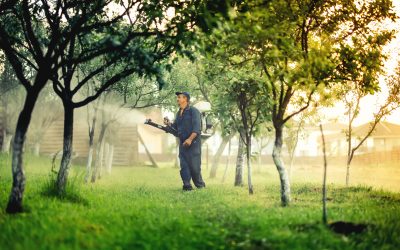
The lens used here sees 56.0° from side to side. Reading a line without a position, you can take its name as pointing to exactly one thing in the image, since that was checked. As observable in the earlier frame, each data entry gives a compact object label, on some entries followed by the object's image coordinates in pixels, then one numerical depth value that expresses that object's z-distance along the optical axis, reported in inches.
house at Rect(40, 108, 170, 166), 1356.1
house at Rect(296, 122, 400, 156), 2511.9
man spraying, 535.2
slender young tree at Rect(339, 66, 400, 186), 664.4
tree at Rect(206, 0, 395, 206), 304.3
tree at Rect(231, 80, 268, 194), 499.2
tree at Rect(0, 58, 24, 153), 1065.5
